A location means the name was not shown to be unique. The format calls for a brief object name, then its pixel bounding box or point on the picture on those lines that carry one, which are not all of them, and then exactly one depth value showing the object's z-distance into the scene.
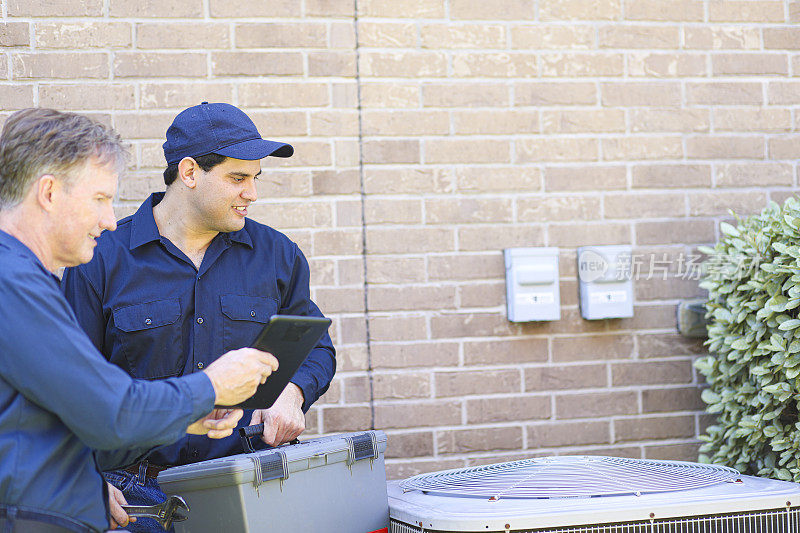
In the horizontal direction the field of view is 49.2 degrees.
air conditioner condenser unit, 2.24
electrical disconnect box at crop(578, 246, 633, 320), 3.44
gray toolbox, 2.12
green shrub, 2.99
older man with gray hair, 1.64
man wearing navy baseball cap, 2.53
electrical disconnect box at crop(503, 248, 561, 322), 3.38
